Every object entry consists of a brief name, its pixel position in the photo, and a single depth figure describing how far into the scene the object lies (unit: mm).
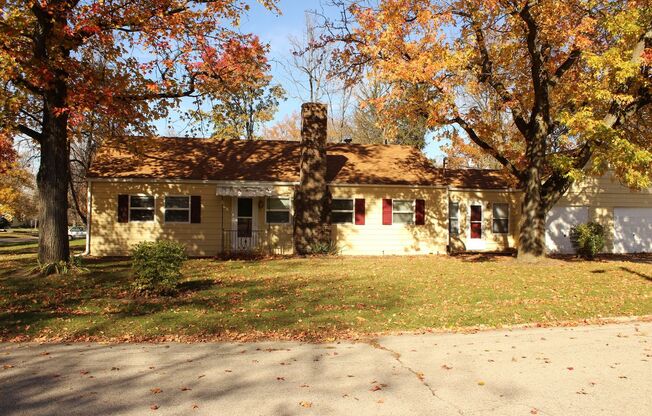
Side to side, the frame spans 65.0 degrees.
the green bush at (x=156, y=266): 10023
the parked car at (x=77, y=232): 44875
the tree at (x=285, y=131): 49531
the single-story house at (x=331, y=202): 19188
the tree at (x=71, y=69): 12109
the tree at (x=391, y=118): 16344
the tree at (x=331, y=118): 18344
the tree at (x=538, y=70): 13898
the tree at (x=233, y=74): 15578
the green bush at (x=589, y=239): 19672
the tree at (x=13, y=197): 33844
